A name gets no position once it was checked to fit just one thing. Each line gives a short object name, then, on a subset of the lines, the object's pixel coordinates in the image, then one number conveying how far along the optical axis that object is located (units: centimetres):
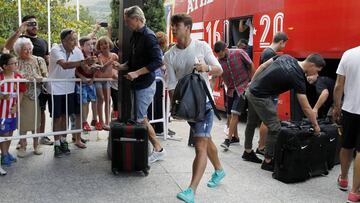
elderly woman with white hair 572
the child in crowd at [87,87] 608
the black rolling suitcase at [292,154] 488
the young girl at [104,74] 639
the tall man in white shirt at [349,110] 441
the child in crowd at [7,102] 520
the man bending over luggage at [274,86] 497
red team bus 612
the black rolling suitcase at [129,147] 498
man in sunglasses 577
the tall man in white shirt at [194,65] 423
